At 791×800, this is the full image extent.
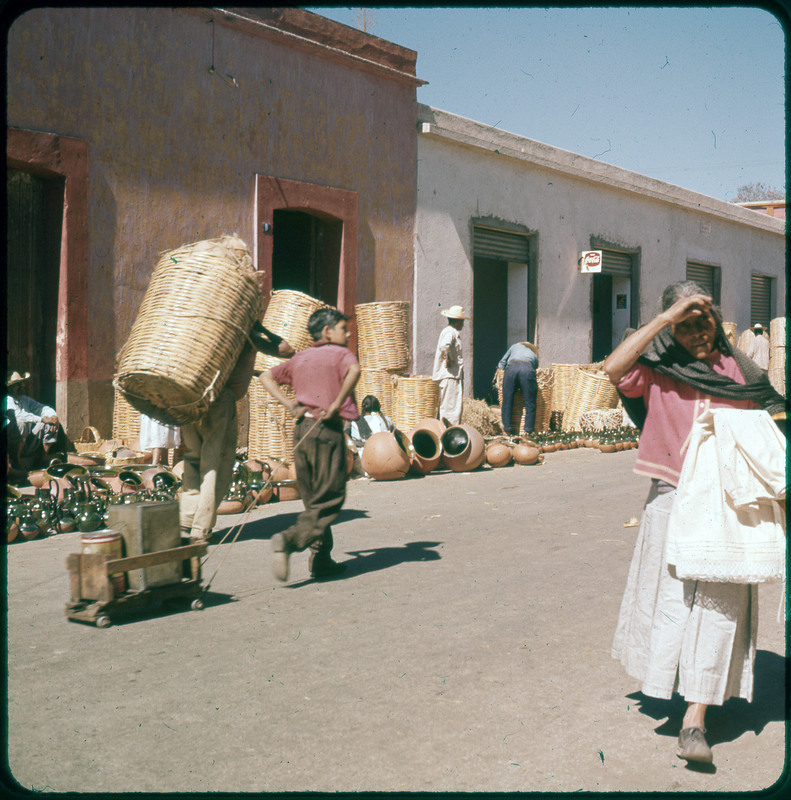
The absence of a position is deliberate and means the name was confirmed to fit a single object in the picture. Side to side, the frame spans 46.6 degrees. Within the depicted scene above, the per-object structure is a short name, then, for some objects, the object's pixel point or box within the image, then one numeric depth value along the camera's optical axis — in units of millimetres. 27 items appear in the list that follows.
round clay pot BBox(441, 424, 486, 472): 11633
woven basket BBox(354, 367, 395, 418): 13031
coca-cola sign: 18562
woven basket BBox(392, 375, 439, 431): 12734
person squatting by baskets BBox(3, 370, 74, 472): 9656
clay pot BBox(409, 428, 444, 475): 11258
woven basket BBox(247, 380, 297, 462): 10844
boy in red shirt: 6094
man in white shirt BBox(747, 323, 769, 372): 21906
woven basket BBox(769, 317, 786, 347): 23230
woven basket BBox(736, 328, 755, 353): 22297
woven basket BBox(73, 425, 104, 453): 10211
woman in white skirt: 3504
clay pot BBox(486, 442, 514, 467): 12211
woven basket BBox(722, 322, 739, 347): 22297
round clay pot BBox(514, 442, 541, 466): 12416
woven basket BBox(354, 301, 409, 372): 13148
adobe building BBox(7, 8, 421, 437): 10234
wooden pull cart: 5031
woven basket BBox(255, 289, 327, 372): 11164
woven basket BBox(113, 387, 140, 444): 10461
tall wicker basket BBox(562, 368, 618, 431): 15953
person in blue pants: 14758
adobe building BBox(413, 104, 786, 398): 15312
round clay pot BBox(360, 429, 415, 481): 10578
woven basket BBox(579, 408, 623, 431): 15445
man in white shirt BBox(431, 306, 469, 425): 13445
